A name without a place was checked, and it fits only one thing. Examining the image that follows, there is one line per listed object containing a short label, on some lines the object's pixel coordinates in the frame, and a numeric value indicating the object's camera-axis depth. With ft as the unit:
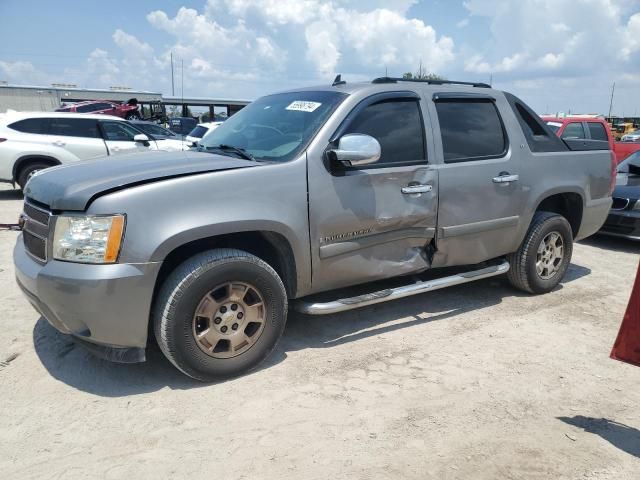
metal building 132.36
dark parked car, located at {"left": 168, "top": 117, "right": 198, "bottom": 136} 63.65
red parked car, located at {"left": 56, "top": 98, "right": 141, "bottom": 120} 83.27
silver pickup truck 9.46
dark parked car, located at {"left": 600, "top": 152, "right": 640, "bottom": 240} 23.00
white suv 32.38
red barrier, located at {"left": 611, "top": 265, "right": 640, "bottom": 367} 8.87
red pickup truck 36.73
